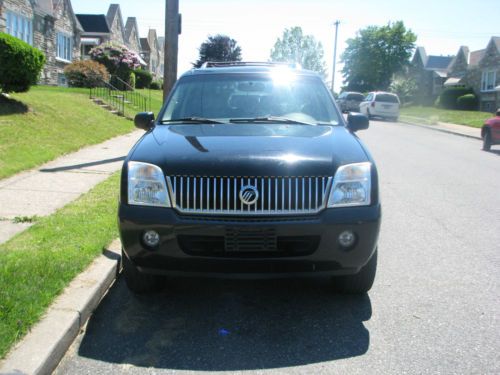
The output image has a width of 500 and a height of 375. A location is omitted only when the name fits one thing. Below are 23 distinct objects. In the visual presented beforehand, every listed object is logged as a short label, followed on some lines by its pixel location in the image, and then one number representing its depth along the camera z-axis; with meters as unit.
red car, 16.31
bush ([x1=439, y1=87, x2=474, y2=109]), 50.75
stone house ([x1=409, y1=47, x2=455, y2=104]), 66.25
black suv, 3.56
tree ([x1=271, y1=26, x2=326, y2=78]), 103.88
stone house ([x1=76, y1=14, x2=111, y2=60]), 48.81
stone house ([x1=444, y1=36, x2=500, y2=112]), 46.97
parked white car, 33.47
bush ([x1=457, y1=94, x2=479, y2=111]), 48.53
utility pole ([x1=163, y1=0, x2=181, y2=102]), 11.25
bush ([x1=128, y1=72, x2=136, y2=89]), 35.62
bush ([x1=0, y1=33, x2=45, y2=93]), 12.34
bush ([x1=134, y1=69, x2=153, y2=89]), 43.47
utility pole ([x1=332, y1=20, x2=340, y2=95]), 63.75
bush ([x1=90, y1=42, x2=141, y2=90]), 34.22
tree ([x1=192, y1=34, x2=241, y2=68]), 49.84
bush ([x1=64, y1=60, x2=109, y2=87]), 25.77
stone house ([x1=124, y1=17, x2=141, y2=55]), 60.28
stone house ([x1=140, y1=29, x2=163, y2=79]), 72.81
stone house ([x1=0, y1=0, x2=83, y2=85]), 28.89
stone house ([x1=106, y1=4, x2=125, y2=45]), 51.22
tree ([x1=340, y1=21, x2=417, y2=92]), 72.62
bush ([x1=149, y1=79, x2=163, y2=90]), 50.18
